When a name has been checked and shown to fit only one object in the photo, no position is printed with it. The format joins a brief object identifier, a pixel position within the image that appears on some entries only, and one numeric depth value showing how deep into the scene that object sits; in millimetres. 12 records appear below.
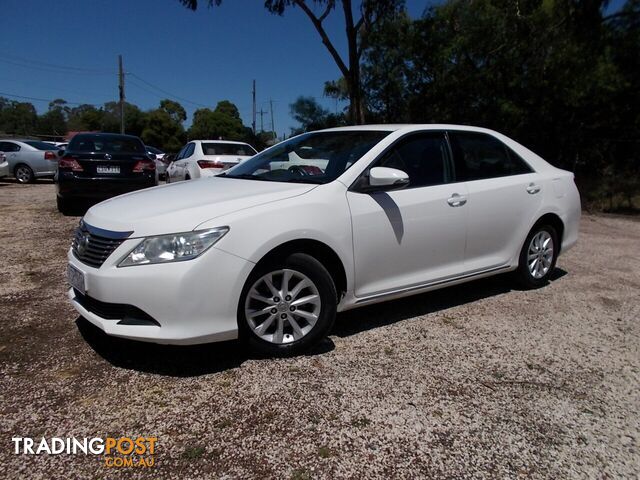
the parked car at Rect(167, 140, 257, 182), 9211
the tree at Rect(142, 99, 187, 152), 61406
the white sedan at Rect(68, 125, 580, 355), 2736
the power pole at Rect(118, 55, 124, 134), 41469
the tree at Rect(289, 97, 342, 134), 25588
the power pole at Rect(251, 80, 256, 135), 55812
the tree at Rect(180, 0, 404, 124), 13500
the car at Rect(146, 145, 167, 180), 17208
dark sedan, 7953
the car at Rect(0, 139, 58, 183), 15398
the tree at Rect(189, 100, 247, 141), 63531
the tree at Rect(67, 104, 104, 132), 73500
